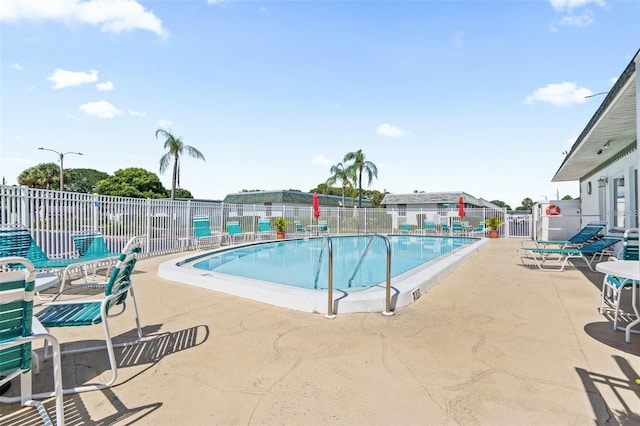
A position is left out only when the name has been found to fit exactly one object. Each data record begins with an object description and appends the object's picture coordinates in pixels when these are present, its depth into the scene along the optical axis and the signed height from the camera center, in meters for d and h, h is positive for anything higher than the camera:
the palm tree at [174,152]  23.70 +4.67
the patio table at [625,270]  2.79 -0.56
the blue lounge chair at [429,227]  19.81 -0.95
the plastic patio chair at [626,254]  3.87 -0.55
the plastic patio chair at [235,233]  12.56 -0.82
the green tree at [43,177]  39.47 +4.65
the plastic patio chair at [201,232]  10.85 -0.67
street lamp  24.05 +4.60
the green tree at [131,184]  39.53 +3.78
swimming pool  4.09 -1.36
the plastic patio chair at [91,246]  5.71 -0.62
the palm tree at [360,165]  27.95 +4.19
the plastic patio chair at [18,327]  1.55 -0.58
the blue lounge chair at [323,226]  17.38 -0.79
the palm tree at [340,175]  28.87 +3.39
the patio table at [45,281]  2.50 -0.57
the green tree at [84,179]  57.94 +6.47
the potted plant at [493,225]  16.97 -0.72
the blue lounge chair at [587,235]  8.11 -0.63
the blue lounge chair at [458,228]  18.34 -0.94
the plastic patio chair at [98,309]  2.26 -0.78
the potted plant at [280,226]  15.54 -0.70
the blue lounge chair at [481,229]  17.94 -1.02
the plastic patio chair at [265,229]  14.47 -0.76
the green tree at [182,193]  49.13 +3.13
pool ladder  3.72 -0.94
